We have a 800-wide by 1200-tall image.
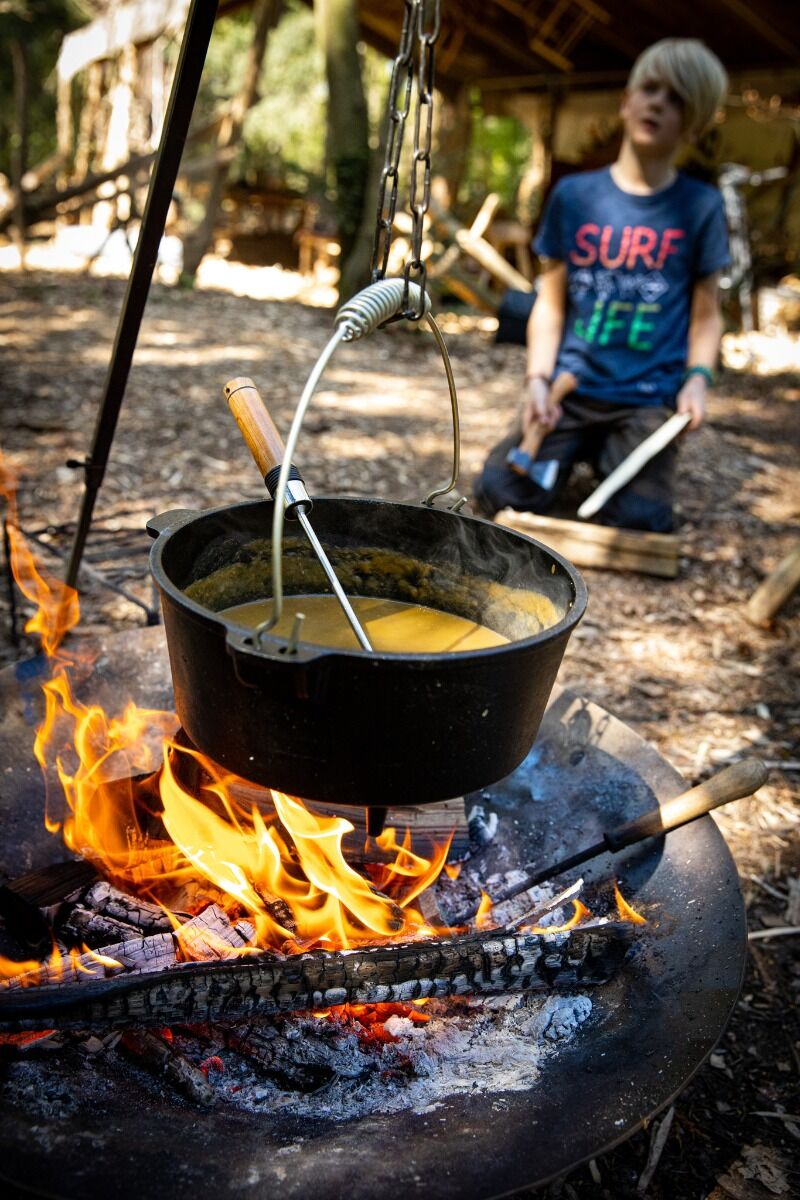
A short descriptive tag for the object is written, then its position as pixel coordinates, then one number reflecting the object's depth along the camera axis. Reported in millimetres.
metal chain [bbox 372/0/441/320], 1483
